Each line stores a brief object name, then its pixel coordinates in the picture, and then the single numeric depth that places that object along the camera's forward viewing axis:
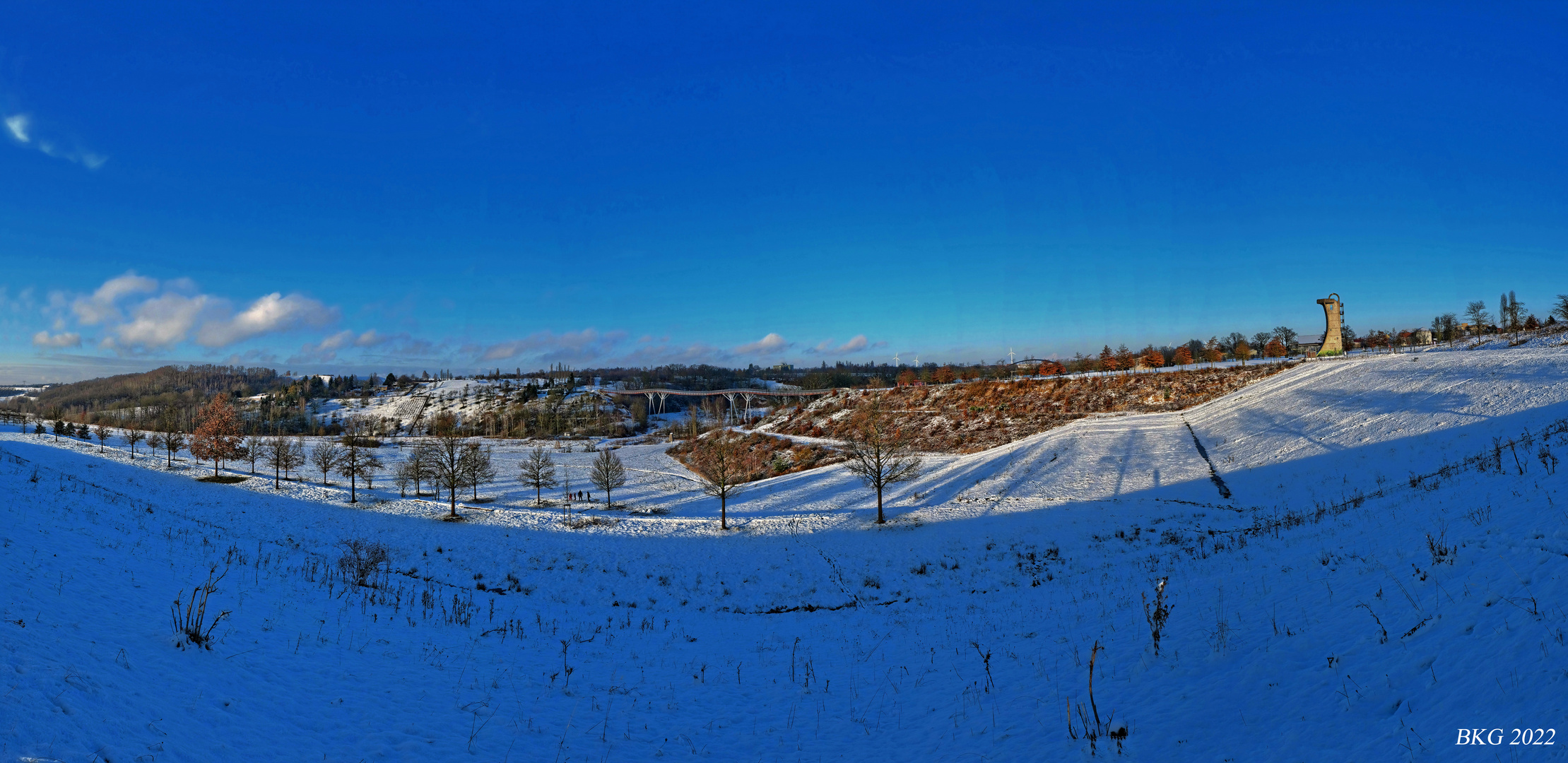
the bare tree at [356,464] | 45.28
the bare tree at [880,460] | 33.66
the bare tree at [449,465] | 40.84
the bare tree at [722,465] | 37.35
